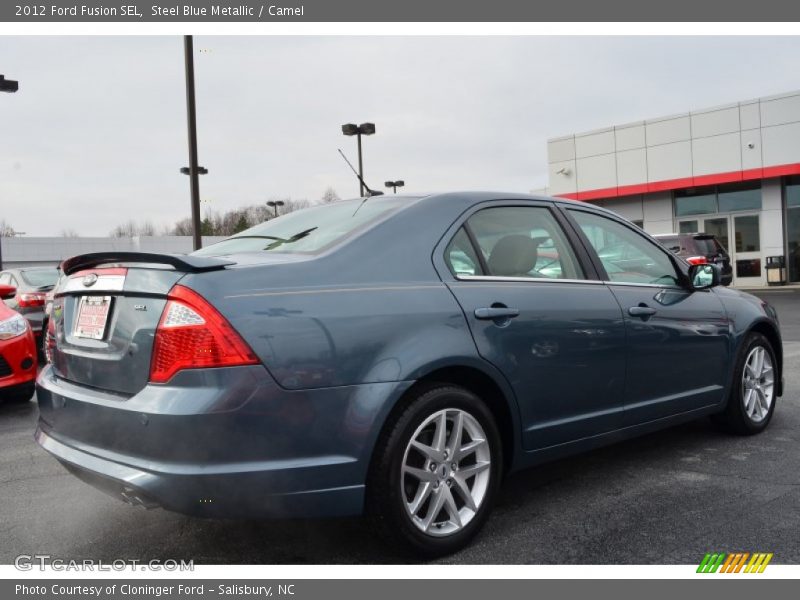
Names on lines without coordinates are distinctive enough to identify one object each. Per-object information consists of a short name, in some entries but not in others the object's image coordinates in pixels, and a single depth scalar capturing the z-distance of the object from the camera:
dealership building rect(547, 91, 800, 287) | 23.16
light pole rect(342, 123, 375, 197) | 19.70
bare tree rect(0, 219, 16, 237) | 71.66
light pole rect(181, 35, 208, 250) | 12.15
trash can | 23.12
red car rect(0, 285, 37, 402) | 6.17
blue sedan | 2.47
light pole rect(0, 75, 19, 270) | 15.68
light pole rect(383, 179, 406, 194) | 39.38
